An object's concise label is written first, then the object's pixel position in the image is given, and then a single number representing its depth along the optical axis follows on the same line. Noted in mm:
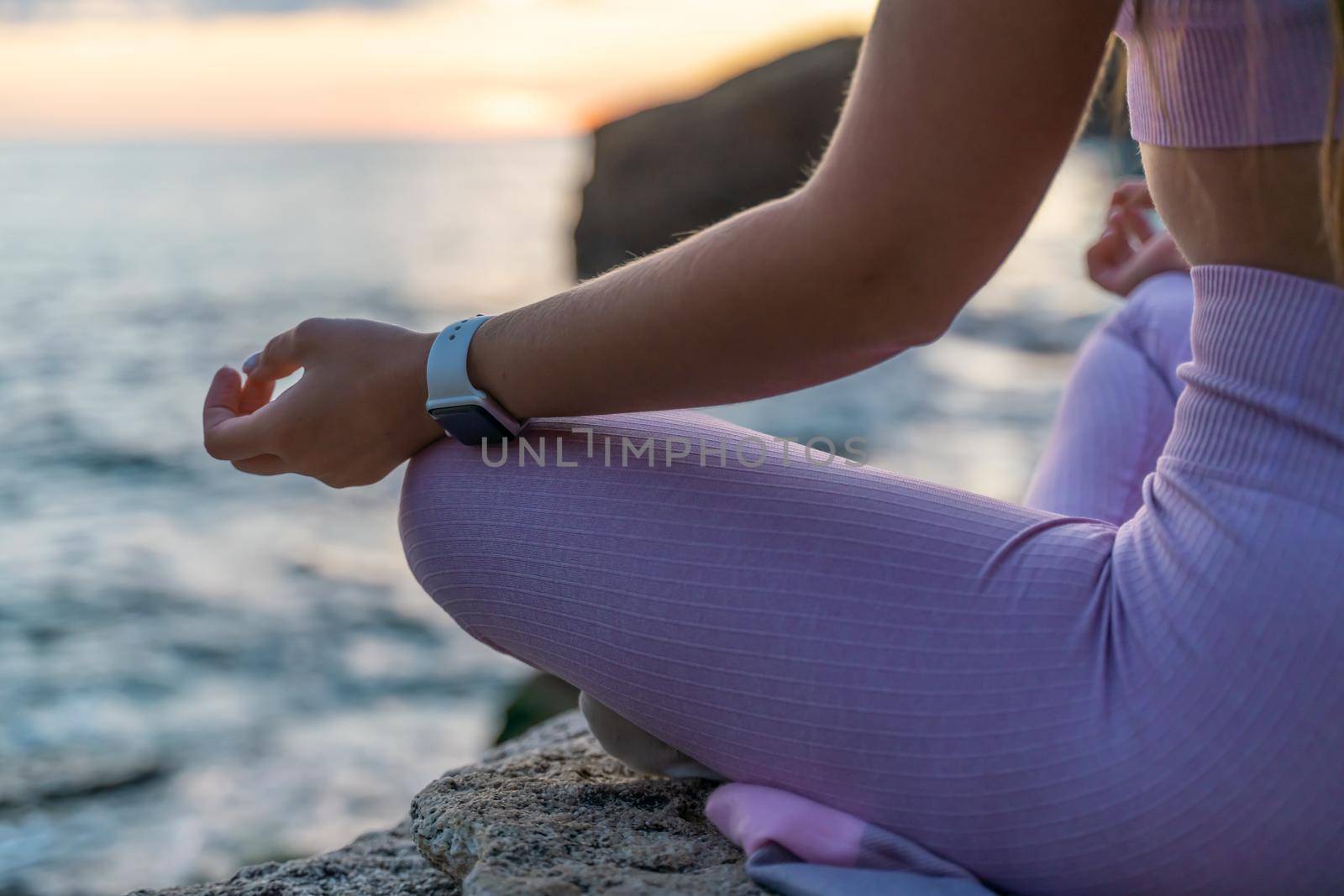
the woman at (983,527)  834
